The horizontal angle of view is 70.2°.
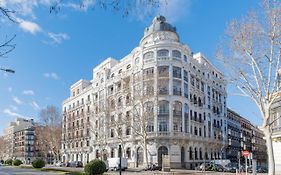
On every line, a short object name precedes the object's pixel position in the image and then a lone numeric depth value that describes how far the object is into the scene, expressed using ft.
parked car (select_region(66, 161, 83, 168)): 130.61
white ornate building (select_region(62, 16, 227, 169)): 115.37
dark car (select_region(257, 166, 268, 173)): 103.76
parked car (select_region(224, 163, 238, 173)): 103.17
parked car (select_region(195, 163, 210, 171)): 104.96
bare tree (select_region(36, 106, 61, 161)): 152.52
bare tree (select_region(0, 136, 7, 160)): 331.24
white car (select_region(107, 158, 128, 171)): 99.58
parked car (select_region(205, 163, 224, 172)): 105.96
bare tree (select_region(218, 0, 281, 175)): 42.35
